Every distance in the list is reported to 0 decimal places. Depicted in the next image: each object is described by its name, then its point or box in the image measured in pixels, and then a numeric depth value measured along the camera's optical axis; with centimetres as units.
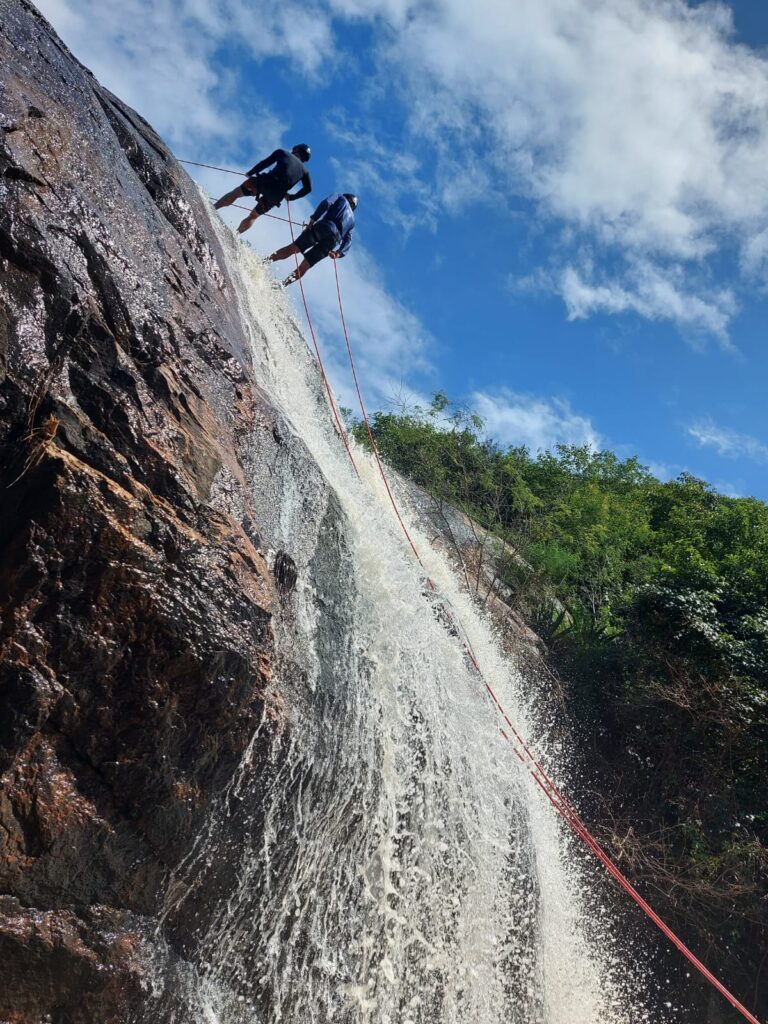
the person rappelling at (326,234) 959
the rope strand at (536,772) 715
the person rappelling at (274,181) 875
